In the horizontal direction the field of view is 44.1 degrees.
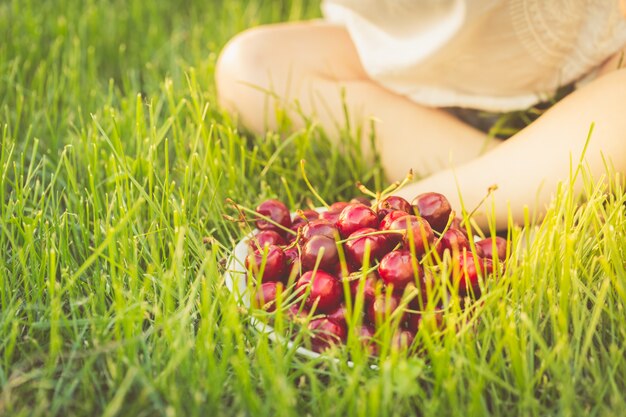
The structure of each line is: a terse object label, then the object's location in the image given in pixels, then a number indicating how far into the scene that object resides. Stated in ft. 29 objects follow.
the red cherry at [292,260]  3.39
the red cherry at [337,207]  3.75
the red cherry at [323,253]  3.32
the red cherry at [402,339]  3.07
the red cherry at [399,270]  3.17
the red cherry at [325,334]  3.14
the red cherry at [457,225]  3.67
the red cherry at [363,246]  3.33
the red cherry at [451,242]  3.44
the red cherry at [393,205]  3.62
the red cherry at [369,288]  3.22
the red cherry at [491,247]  3.63
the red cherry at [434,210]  3.62
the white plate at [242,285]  3.10
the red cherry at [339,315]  3.21
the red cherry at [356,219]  3.46
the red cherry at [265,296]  3.22
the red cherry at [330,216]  3.67
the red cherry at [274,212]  3.86
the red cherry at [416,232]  3.31
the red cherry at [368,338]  3.06
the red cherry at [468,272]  3.28
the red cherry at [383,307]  3.10
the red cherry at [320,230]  3.46
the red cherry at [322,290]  3.21
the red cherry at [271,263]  3.36
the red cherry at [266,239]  3.61
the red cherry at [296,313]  3.16
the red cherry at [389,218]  3.43
